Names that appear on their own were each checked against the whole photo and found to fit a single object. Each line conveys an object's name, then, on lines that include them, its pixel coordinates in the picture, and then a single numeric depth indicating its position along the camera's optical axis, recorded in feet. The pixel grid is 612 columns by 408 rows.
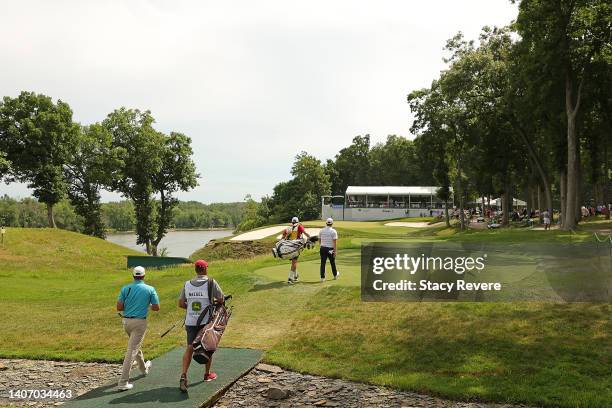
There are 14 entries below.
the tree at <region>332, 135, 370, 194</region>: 413.80
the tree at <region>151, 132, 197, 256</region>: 207.41
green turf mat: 29.50
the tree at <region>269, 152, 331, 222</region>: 317.83
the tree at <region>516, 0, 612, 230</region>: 99.81
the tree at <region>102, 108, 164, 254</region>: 194.49
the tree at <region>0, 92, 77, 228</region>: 158.92
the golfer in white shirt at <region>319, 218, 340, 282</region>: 56.65
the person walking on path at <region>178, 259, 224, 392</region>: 31.24
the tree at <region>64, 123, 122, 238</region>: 179.13
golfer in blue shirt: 31.89
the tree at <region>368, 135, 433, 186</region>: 378.12
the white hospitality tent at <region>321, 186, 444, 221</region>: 295.07
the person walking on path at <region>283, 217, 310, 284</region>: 57.72
